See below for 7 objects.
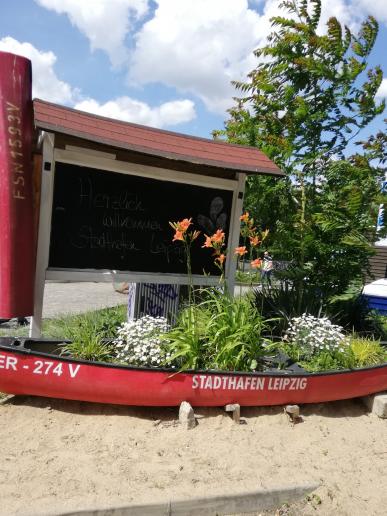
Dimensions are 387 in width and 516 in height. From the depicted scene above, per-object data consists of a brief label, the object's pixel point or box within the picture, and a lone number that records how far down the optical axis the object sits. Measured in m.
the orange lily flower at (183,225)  4.07
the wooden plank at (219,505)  2.73
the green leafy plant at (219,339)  4.11
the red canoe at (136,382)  3.69
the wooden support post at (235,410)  4.00
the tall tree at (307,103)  6.02
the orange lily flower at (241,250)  4.25
